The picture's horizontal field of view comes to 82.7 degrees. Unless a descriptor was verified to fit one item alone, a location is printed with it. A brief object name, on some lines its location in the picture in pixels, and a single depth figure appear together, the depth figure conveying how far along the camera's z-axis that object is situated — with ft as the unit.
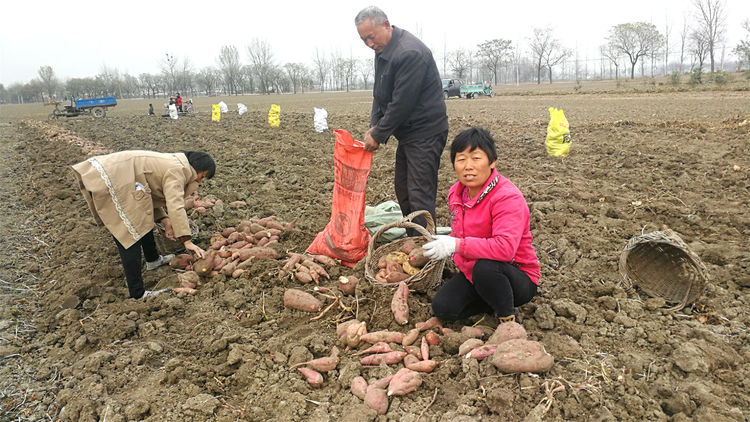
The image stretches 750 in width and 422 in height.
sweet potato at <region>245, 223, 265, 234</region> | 12.63
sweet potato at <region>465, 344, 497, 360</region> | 6.55
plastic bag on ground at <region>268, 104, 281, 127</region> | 39.65
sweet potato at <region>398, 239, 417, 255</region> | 9.75
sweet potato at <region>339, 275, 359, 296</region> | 9.35
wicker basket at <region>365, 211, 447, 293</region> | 8.57
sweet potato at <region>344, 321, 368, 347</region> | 7.52
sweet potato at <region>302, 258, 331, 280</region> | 10.19
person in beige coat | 9.29
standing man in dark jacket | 10.00
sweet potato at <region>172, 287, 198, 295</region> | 9.91
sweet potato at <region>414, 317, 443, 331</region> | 7.81
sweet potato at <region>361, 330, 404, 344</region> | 7.48
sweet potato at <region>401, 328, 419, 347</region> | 7.41
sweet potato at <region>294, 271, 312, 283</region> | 9.87
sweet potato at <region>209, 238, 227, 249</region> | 11.87
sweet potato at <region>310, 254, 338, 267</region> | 10.68
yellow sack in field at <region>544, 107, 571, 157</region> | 20.72
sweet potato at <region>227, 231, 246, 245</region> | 12.20
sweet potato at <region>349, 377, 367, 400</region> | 6.34
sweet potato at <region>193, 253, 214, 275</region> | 10.68
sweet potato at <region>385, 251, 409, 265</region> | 9.42
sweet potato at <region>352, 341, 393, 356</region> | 7.20
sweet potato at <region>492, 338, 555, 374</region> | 6.07
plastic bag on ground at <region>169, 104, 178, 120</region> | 57.21
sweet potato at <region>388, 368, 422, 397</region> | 6.22
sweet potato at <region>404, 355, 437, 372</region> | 6.66
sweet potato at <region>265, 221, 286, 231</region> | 12.81
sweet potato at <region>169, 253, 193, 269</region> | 11.39
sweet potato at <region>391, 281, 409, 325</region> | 7.99
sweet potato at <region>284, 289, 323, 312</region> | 8.85
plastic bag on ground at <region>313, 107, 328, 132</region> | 34.86
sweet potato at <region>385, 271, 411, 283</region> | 8.97
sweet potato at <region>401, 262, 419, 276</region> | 9.11
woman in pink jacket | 7.12
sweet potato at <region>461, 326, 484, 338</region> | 7.27
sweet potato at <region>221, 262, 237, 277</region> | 10.60
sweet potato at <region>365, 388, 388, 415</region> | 6.03
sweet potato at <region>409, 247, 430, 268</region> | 9.05
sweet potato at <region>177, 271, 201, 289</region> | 10.20
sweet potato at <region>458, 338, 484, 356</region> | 6.79
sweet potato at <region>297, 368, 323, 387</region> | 6.75
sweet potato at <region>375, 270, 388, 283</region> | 9.01
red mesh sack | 10.43
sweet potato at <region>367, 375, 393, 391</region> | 6.33
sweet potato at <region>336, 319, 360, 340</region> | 7.80
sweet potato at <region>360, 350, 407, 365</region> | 6.97
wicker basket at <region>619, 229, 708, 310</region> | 7.91
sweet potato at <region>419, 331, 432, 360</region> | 6.97
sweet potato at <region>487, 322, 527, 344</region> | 6.64
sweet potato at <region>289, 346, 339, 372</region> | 7.02
